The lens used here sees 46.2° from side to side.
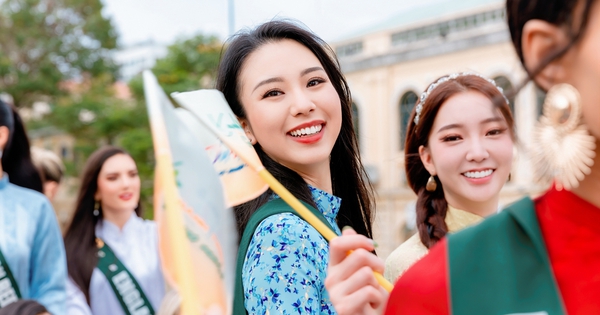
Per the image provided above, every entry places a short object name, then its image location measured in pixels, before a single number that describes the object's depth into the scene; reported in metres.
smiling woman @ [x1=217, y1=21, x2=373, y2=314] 1.35
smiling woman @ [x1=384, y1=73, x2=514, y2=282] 1.90
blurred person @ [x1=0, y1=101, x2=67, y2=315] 2.76
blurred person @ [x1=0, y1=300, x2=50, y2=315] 2.52
